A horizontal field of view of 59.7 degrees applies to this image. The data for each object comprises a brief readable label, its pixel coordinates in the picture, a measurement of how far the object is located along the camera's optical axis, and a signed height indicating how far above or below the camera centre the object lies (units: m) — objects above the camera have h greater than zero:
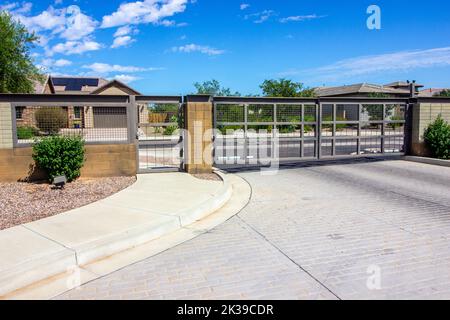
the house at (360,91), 53.46 +4.90
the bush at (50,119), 9.91 +0.23
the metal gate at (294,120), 12.06 +0.16
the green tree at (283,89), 42.35 +3.97
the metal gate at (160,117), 11.11 +0.29
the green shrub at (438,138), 14.01 -0.56
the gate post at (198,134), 11.30 -0.23
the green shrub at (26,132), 9.92 -0.09
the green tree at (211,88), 38.72 +3.81
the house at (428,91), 77.65 +6.87
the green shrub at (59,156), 9.41 -0.67
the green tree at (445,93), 60.16 +4.55
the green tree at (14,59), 27.25 +5.11
